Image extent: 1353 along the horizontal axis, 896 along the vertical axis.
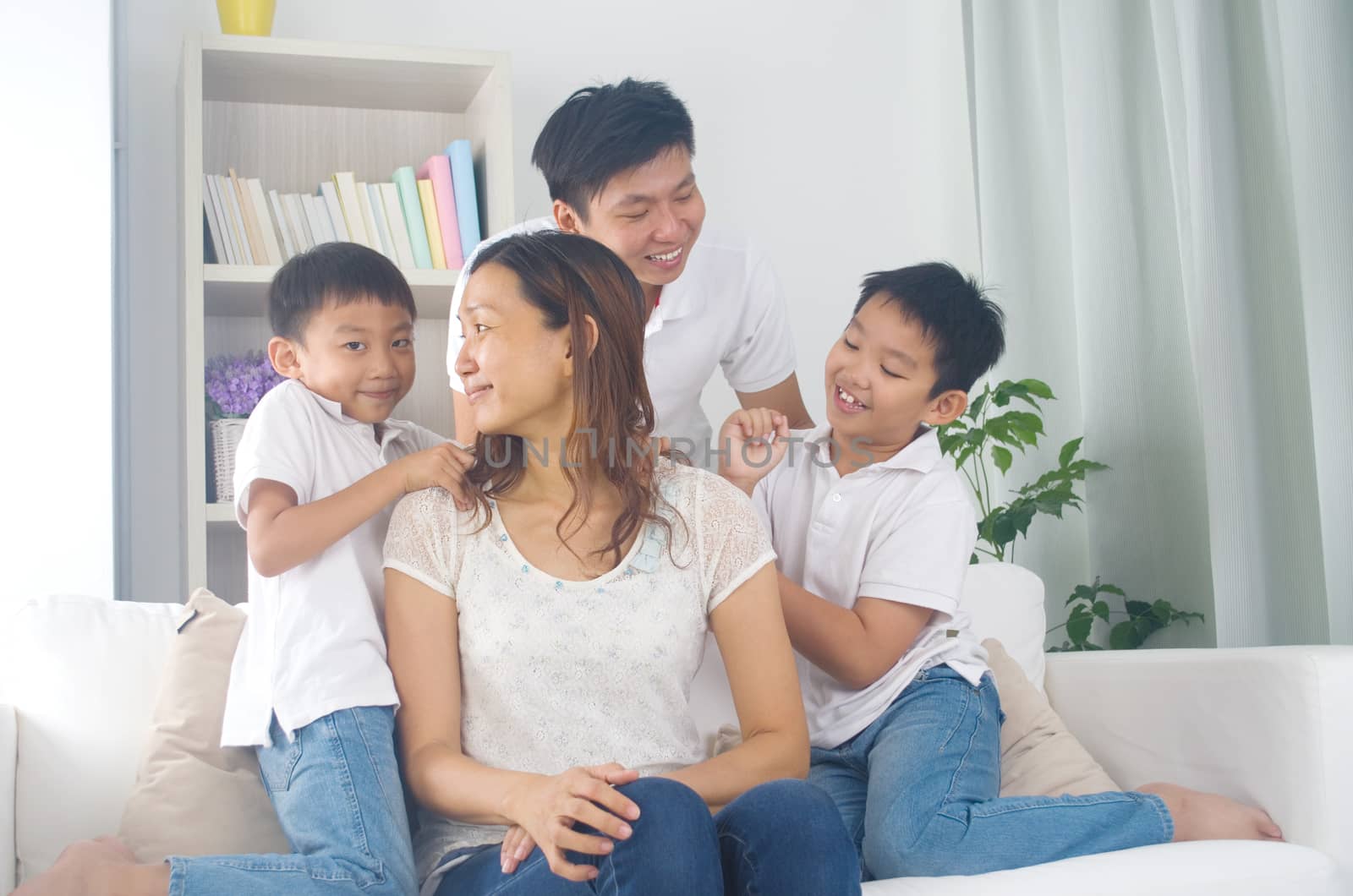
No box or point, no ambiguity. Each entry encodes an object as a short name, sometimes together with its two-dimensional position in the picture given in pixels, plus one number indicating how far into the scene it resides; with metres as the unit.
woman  1.29
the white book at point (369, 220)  2.80
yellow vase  2.71
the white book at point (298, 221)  2.75
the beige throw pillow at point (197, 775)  1.33
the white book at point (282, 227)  2.73
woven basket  2.59
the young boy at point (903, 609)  1.42
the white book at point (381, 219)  2.80
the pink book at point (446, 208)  2.83
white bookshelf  2.58
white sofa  1.36
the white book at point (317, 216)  2.77
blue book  2.82
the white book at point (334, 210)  2.78
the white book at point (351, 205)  2.78
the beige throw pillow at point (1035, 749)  1.63
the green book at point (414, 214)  2.81
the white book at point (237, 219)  2.68
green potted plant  2.62
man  1.72
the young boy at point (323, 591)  1.17
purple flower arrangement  2.62
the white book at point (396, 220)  2.81
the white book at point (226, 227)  2.66
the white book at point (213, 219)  2.66
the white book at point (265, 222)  2.70
